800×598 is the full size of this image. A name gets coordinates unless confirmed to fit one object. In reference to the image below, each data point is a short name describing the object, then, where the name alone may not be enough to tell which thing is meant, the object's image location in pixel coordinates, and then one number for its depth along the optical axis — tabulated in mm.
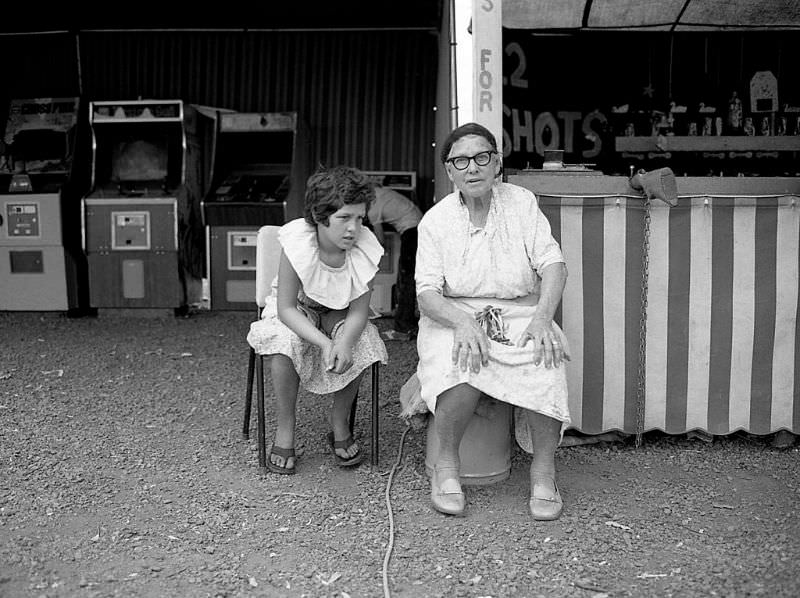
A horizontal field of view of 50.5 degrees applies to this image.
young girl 2907
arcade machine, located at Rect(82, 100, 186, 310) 6371
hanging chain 3222
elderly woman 2703
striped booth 3229
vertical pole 3113
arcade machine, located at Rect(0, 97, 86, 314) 6395
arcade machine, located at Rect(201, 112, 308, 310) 6465
